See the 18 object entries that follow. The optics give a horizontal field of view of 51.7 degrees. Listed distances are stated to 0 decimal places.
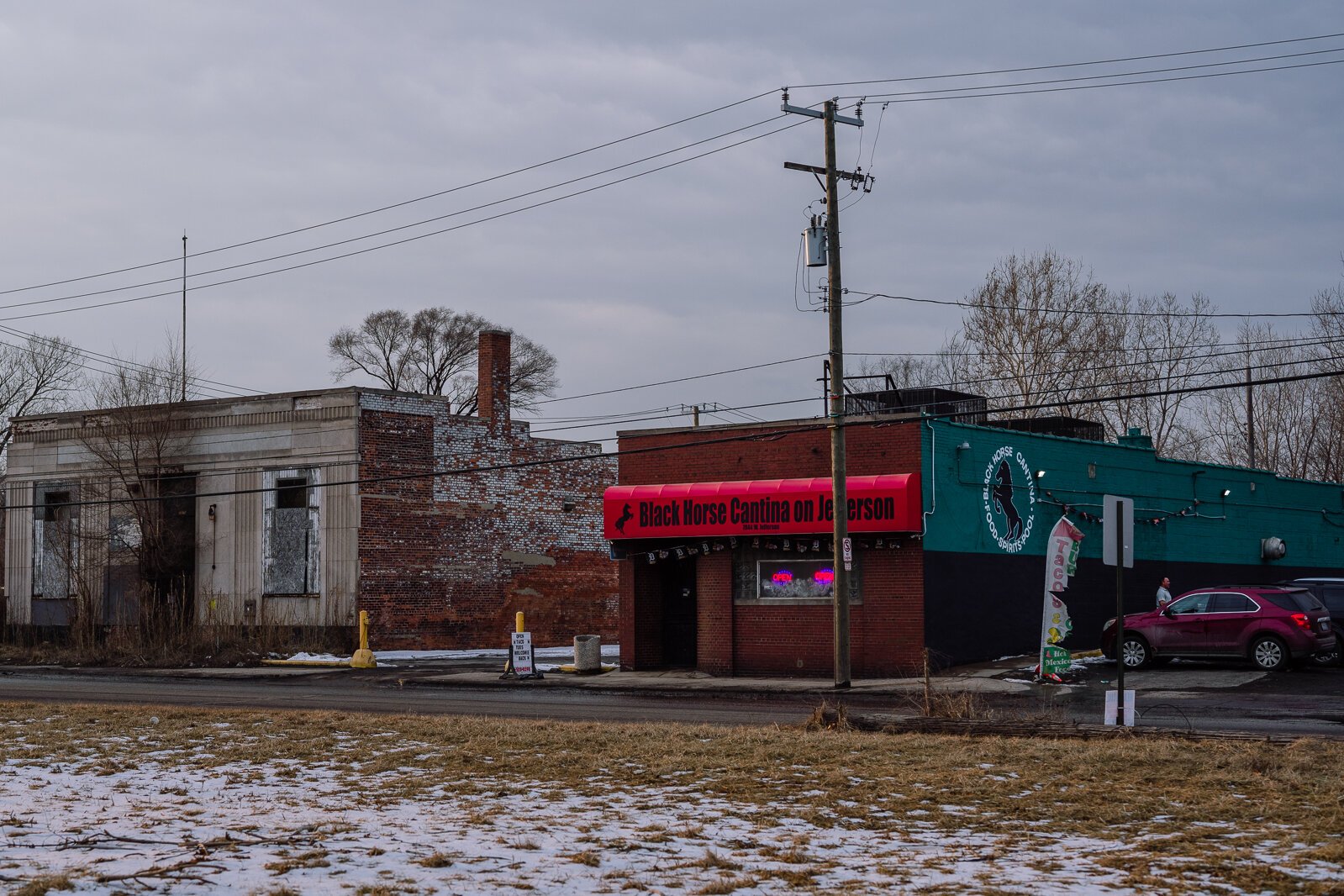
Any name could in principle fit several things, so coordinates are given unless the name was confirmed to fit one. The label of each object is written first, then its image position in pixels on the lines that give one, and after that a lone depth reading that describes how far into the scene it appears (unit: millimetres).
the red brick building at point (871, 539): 27422
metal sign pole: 14803
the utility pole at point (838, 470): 24672
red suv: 24547
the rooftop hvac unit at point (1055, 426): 34781
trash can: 30016
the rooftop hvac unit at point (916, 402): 32500
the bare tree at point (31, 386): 61875
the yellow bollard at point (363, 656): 32750
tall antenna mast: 43156
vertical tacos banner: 23547
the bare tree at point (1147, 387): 50469
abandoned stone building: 37781
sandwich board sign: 28547
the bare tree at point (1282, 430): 54938
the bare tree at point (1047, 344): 50438
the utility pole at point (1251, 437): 50844
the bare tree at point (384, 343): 75500
